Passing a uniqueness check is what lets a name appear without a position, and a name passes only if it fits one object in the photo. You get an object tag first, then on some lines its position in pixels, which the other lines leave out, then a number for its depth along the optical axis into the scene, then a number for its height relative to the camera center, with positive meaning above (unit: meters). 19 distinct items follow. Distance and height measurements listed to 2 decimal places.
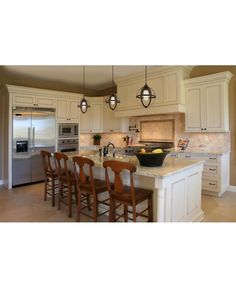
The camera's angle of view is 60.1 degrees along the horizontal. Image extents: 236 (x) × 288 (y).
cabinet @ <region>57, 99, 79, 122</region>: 5.55 +0.85
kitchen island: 2.17 -0.55
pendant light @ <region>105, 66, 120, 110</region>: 3.46 +0.69
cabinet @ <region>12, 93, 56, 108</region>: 4.77 +0.98
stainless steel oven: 5.58 -0.13
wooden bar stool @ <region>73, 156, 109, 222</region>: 2.62 -0.61
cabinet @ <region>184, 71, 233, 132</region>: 4.09 +0.79
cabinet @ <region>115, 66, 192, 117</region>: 4.48 +1.19
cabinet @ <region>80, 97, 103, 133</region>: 6.33 +0.76
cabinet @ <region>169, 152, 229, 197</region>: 4.02 -0.65
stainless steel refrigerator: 4.80 +0.01
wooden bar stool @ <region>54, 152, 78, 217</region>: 3.13 -0.61
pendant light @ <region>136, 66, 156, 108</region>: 2.82 +0.64
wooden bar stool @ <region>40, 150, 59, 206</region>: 3.59 -0.54
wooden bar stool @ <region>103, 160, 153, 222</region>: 2.15 -0.61
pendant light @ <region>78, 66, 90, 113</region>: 3.73 +0.66
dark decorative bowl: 2.40 -0.22
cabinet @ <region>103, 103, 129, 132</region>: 5.94 +0.54
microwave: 5.57 +0.30
